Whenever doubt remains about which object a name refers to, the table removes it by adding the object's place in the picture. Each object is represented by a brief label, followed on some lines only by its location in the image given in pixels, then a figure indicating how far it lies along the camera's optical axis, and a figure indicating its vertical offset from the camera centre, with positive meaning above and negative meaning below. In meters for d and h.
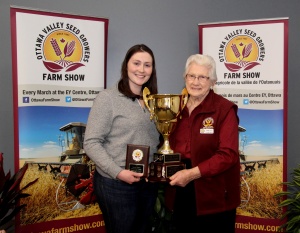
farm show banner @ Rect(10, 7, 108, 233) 2.49 -0.01
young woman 1.83 -0.18
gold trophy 1.85 -0.10
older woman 1.82 -0.28
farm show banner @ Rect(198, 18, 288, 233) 2.87 +0.08
